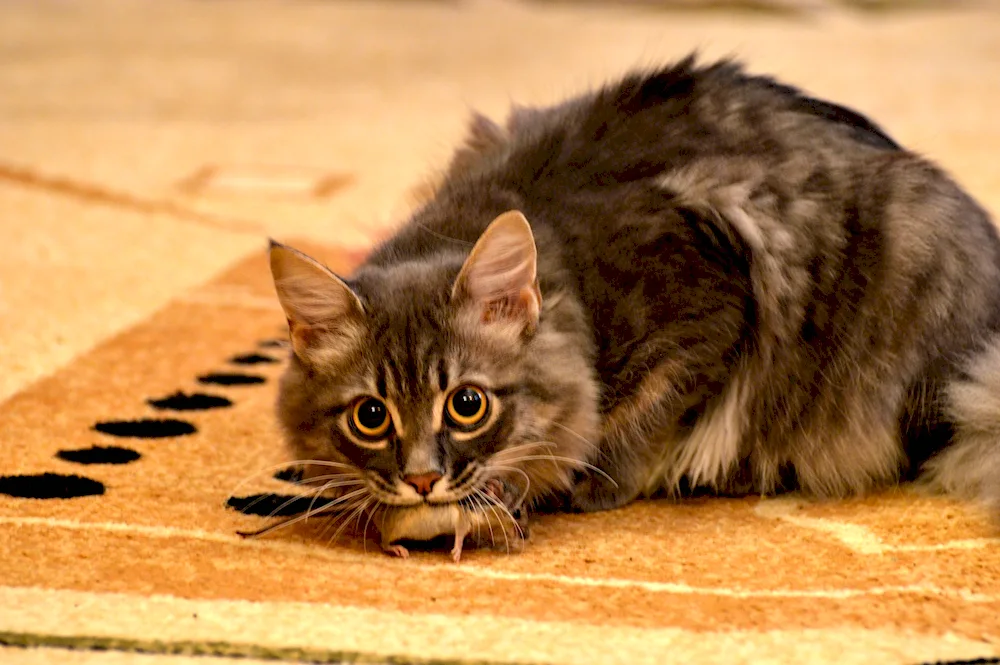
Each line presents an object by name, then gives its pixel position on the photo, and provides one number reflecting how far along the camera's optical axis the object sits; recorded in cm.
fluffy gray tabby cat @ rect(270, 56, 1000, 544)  182
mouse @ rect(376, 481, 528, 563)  180
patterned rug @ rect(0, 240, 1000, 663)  172
